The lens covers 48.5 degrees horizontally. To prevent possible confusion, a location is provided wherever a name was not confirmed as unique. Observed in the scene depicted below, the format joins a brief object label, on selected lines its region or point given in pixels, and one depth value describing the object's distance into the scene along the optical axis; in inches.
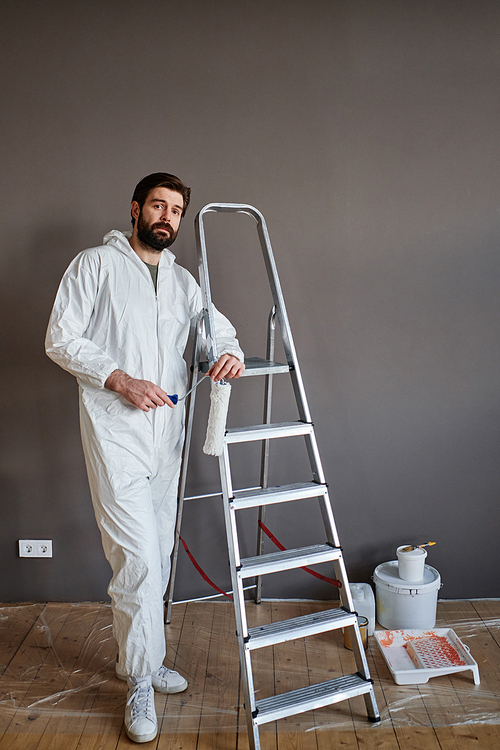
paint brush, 92.3
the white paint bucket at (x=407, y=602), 89.7
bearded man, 71.4
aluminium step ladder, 65.0
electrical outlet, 98.6
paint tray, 77.1
